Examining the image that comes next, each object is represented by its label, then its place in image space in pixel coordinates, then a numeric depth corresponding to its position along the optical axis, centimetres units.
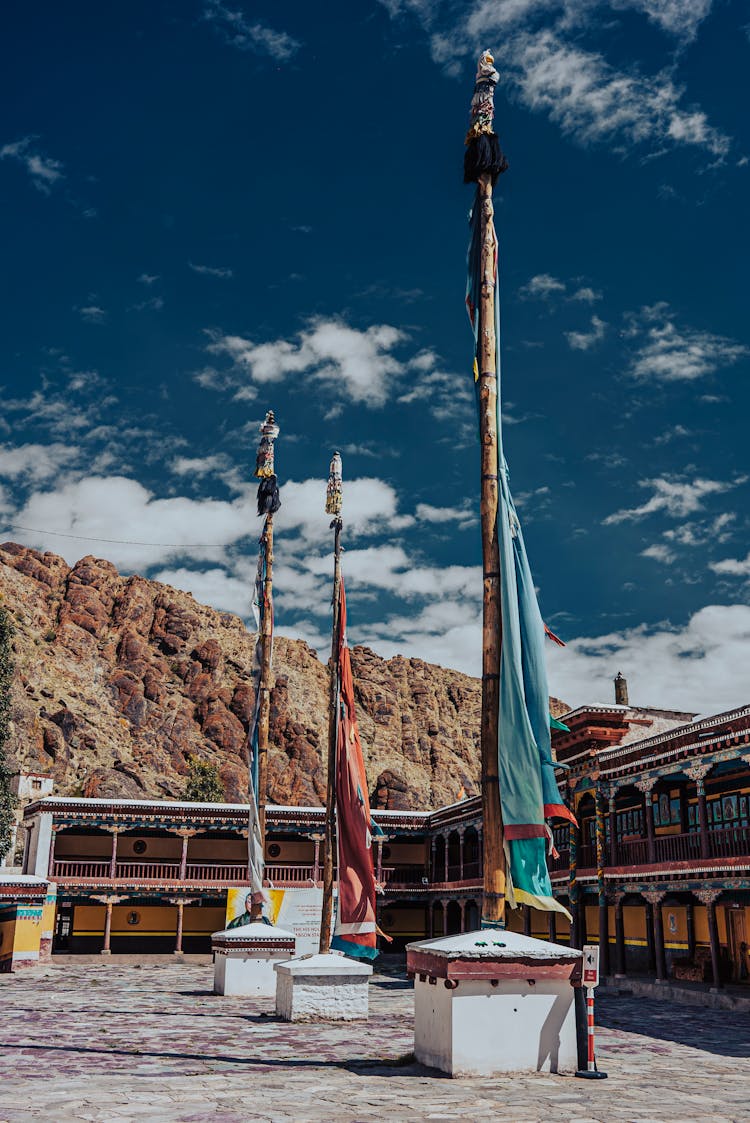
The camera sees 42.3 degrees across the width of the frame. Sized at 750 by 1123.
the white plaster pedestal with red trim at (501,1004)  888
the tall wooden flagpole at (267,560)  1978
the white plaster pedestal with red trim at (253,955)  1820
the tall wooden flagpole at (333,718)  1580
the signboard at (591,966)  914
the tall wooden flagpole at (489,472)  966
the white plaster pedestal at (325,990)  1440
